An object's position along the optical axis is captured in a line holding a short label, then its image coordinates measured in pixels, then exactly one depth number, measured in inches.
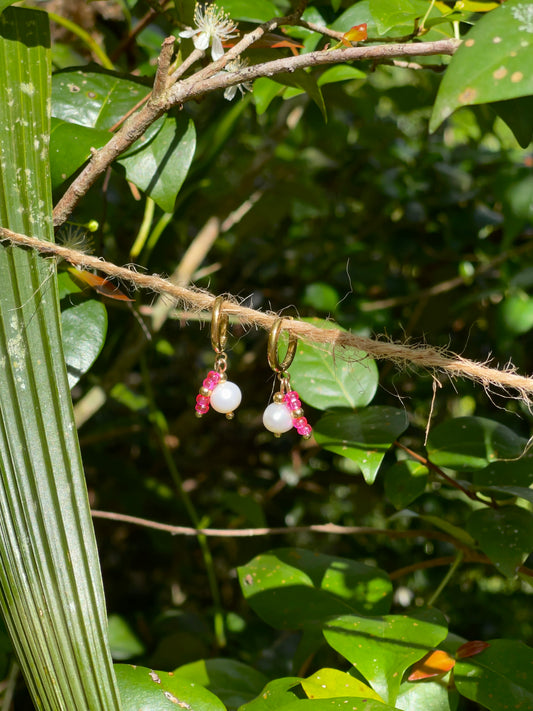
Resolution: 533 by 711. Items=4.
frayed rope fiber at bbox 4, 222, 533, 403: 13.5
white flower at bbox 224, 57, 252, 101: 16.6
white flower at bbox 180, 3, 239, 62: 16.9
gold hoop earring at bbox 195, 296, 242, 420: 14.5
